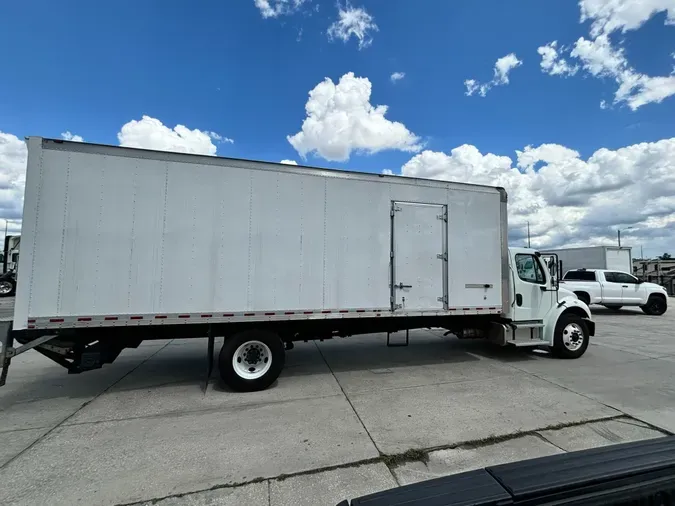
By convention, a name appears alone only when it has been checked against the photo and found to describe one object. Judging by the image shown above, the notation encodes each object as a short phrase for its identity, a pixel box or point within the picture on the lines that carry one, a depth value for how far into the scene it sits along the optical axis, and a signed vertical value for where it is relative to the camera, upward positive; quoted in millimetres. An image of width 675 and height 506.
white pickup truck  14562 -311
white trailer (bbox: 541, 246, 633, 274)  17984 +1364
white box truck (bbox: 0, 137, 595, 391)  4582 +351
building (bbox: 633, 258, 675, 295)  26266 +1011
